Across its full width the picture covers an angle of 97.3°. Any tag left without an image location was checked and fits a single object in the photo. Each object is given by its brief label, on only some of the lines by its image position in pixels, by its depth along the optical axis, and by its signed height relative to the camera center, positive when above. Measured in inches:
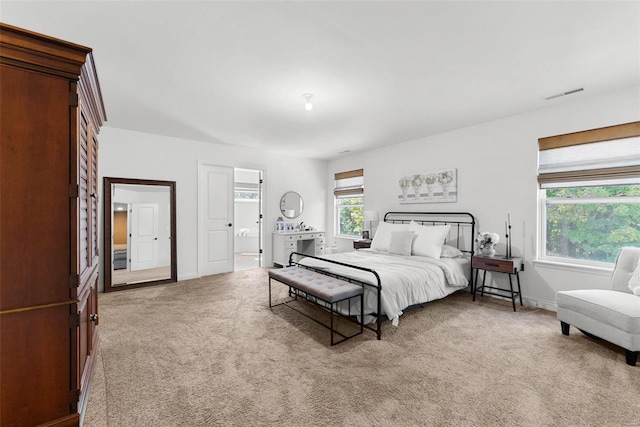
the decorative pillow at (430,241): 154.3 -15.9
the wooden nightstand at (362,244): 210.8 -23.6
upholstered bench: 103.0 -28.9
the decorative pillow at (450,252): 156.9 -22.2
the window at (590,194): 119.3 +8.3
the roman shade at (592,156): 117.6 +25.6
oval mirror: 247.6 +7.3
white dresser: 227.5 -26.6
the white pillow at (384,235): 179.2 -14.6
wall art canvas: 175.8 +17.1
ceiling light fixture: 122.9 +51.2
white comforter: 112.1 -28.9
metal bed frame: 161.9 -6.8
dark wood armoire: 52.5 -2.8
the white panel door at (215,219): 205.2 -4.5
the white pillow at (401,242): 162.2 -17.5
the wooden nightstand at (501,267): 135.0 -27.0
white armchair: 86.2 -32.8
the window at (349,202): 246.7 +10.1
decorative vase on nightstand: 146.7 -19.8
